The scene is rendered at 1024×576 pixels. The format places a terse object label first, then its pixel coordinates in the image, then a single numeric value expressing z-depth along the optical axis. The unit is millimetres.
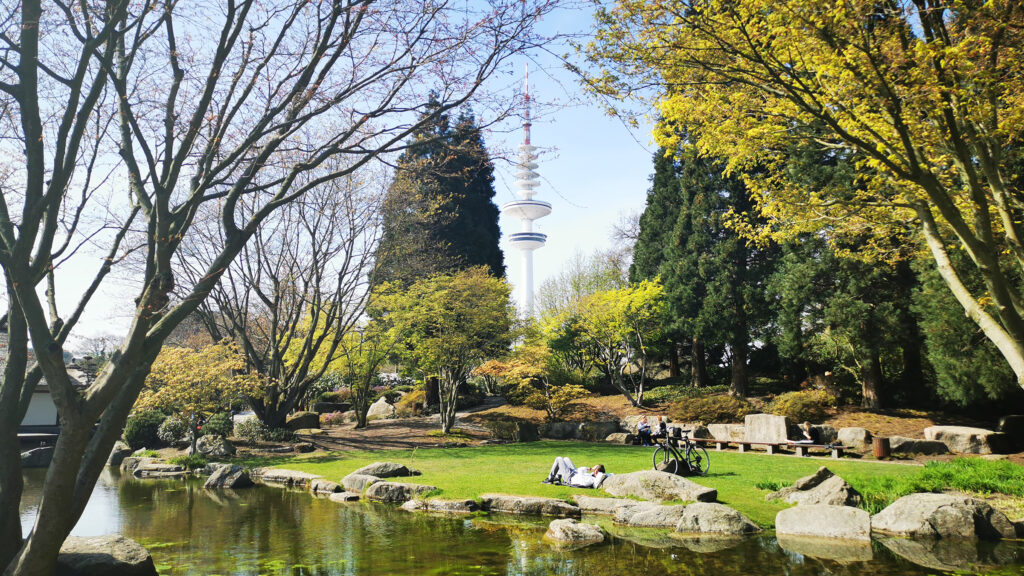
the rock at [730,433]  18172
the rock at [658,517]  7875
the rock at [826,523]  7062
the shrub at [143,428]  20094
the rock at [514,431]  20938
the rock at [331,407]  32044
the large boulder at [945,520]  7039
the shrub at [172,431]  19875
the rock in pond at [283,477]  12977
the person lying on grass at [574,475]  10477
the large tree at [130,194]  4535
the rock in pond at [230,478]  13141
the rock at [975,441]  14203
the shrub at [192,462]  16188
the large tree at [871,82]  6523
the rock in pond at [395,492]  10411
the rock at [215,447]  17806
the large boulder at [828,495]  8359
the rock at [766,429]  16734
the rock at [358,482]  11297
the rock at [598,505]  8766
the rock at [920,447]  14578
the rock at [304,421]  24312
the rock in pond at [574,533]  7160
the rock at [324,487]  11582
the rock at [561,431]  21625
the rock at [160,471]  15781
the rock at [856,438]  16156
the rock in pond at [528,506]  8867
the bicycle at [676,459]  11578
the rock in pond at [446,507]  9305
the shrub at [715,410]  20938
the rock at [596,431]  20578
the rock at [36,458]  18391
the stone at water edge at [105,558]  5609
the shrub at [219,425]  19500
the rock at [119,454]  18641
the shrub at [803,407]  19547
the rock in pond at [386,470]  12062
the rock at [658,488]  8953
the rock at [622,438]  19438
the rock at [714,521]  7445
